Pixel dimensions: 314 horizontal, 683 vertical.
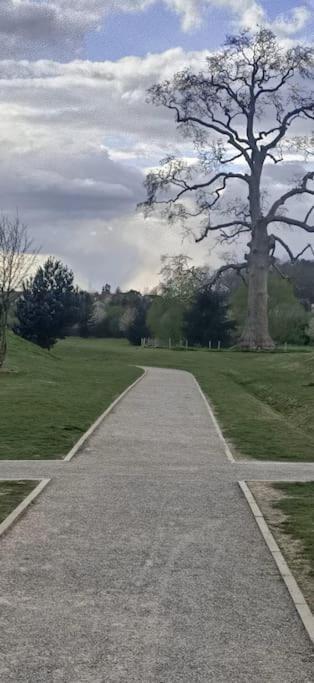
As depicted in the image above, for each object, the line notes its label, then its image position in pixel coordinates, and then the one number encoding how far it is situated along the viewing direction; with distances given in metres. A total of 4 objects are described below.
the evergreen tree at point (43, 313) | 66.56
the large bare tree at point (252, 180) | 53.16
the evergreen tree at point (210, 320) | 76.31
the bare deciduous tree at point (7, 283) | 34.66
